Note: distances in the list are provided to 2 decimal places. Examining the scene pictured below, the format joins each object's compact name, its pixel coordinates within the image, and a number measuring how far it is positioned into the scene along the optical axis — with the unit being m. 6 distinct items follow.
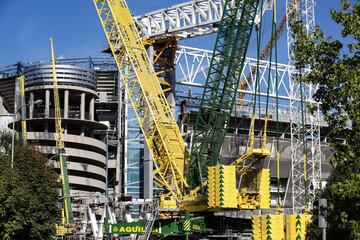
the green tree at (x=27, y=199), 39.88
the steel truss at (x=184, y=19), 90.56
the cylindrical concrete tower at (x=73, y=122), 133.00
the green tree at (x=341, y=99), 22.23
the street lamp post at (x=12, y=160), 48.01
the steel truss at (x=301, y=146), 86.50
